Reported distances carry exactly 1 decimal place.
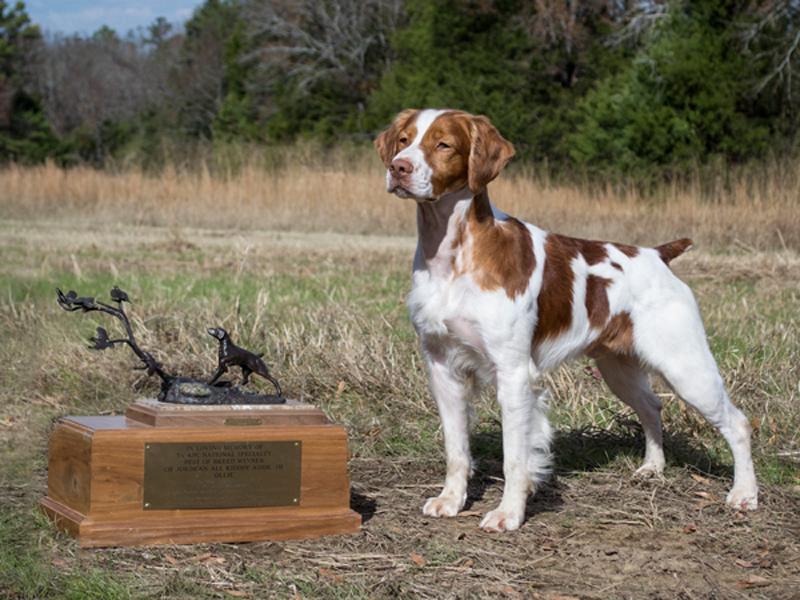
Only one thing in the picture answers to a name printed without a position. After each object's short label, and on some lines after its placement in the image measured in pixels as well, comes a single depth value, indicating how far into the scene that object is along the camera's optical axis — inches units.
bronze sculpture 119.4
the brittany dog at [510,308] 127.0
